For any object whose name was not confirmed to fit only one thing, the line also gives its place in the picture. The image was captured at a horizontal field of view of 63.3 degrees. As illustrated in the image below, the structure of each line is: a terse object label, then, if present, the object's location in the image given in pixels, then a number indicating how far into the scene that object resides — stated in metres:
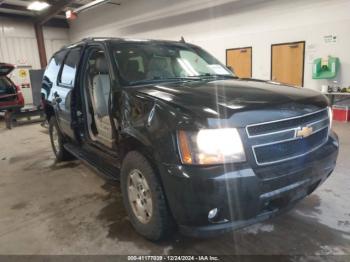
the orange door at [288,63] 7.05
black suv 1.60
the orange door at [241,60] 8.10
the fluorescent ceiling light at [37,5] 10.67
